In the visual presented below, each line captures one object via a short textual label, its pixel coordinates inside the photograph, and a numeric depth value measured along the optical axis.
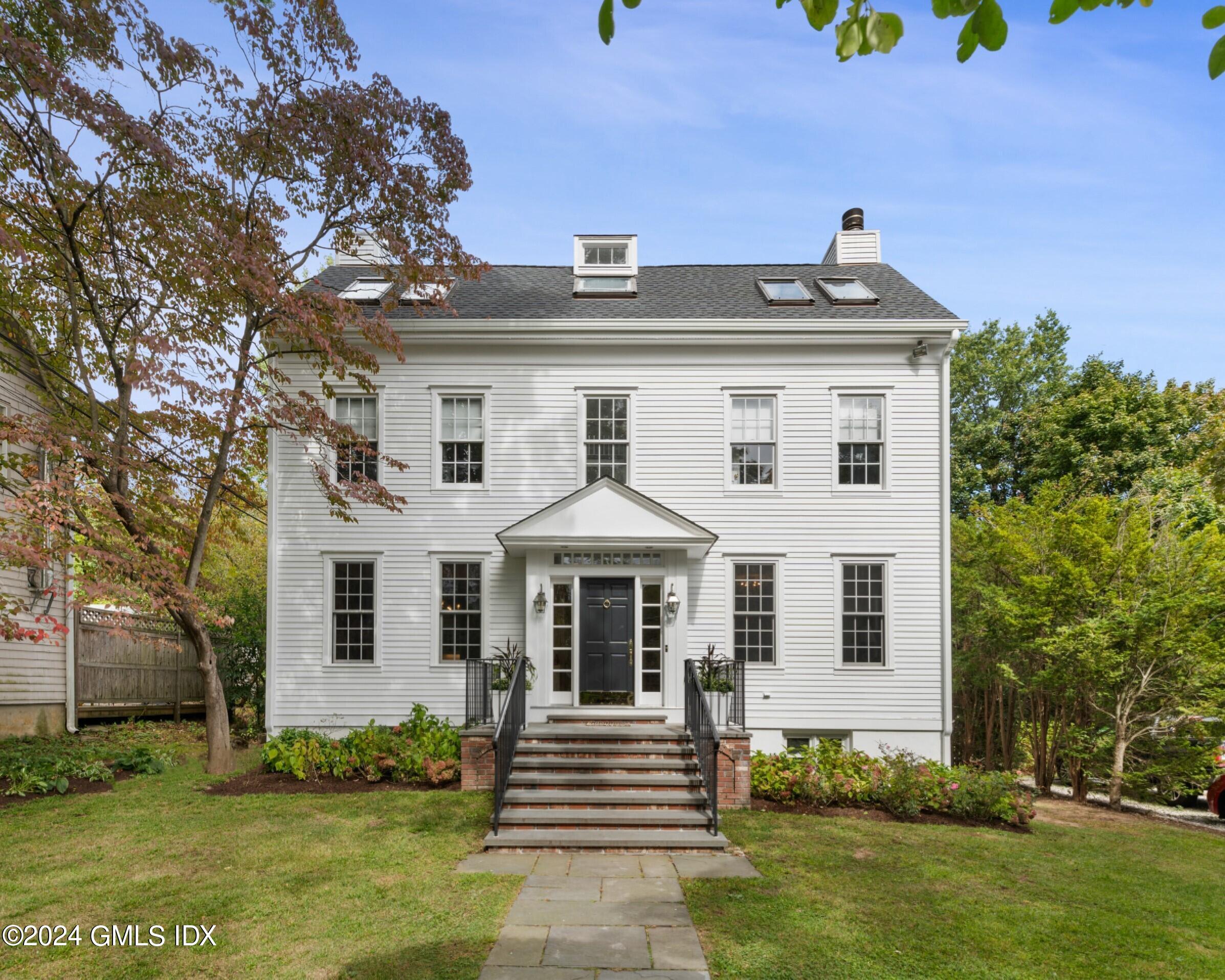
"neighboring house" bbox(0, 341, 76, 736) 12.48
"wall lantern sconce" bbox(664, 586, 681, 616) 11.85
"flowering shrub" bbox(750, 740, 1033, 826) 9.59
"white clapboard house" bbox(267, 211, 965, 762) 12.48
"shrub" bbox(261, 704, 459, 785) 10.58
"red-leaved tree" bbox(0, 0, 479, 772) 9.60
